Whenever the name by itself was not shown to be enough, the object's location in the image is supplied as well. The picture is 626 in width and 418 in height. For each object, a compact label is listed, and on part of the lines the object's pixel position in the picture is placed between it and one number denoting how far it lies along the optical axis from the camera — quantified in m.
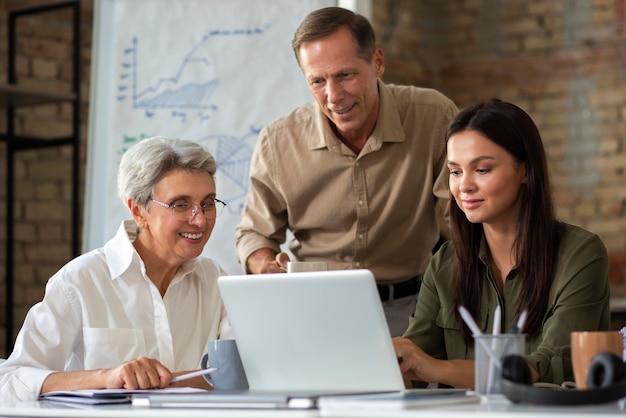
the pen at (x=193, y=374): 3.21
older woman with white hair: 3.62
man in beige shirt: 4.43
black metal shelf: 6.43
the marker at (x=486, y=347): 2.86
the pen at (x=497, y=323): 2.90
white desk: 2.60
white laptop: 2.95
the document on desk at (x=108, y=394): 3.05
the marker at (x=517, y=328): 2.87
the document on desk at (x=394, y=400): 2.66
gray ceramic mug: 3.23
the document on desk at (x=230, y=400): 2.80
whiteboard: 5.09
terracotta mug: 2.84
